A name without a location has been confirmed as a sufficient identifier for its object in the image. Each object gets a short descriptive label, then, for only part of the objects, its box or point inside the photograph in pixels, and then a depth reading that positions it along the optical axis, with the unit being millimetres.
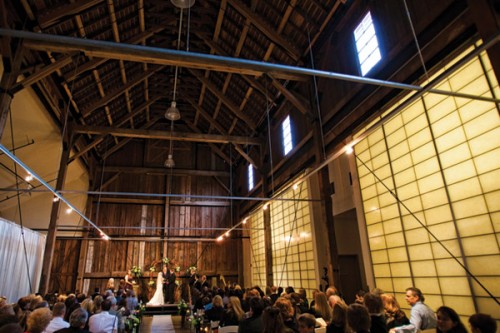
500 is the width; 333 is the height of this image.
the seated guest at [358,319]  2346
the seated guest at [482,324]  1965
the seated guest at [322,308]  4352
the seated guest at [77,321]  2751
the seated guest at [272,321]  2537
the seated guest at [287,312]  3320
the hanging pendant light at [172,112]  8406
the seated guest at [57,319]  3387
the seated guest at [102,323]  3732
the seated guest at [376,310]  2852
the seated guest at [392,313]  3508
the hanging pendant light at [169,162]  11602
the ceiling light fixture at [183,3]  5570
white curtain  7551
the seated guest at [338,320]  2715
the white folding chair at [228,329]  3938
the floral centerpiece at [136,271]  12898
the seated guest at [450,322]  2354
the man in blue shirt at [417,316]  3138
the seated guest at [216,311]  5359
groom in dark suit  12591
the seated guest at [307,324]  2428
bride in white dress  11969
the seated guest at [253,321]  3086
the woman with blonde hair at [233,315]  4609
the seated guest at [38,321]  2548
